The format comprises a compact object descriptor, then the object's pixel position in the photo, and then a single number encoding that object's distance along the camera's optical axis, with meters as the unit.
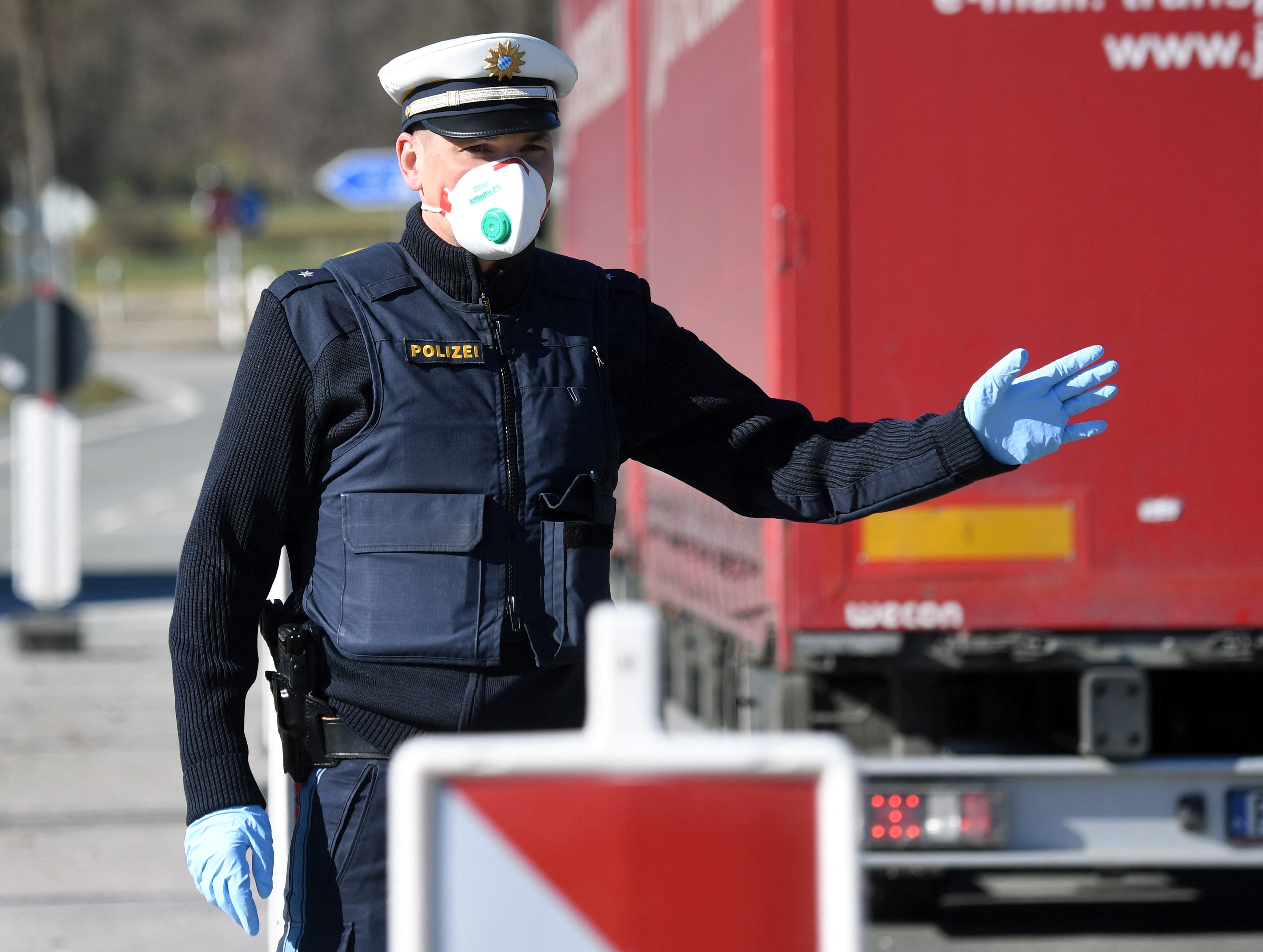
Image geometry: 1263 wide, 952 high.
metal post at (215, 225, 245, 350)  96.81
